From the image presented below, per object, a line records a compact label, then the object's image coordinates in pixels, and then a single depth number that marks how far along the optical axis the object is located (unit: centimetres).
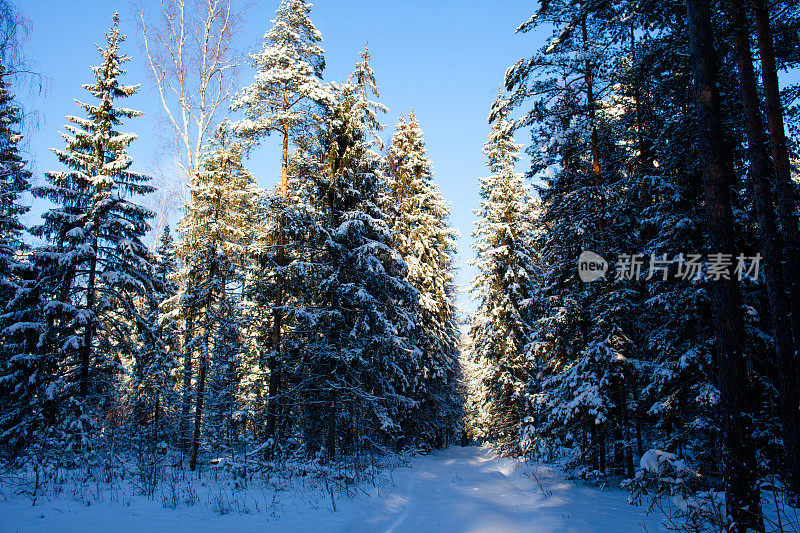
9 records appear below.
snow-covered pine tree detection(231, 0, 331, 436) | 1440
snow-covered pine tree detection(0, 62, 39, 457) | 1315
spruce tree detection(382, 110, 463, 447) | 2288
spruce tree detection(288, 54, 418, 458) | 1441
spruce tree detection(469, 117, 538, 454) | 2088
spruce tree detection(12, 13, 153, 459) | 1359
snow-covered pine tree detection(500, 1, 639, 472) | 1187
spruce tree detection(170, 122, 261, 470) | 1633
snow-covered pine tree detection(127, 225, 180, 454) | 1567
